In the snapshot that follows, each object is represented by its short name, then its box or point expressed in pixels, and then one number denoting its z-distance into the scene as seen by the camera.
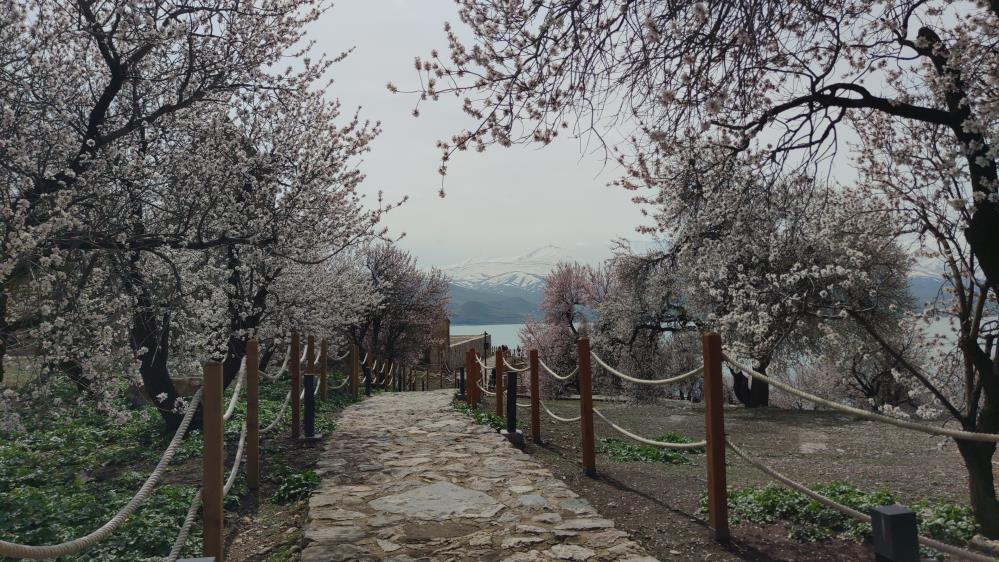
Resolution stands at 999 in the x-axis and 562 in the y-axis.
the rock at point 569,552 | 4.30
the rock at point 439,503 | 5.37
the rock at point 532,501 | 5.58
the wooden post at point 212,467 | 3.99
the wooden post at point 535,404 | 8.25
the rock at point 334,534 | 4.73
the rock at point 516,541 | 4.58
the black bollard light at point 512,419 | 8.55
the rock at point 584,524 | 4.91
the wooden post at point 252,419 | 6.18
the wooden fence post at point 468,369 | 12.36
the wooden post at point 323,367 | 11.89
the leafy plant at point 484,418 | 9.95
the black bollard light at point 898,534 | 2.36
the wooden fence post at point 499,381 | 10.02
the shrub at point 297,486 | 6.08
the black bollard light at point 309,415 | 8.72
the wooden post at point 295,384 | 8.57
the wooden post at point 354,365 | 15.63
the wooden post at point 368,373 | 17.92
